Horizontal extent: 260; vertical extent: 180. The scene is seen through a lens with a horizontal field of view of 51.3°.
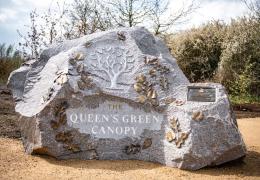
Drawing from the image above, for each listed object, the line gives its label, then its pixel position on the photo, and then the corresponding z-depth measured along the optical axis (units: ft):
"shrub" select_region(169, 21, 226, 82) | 31.64
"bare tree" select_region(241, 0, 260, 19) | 28.99
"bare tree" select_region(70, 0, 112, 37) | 29.26
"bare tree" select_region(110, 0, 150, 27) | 29.05
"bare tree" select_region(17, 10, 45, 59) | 28.54
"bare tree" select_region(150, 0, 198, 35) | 29.61
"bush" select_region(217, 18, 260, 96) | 28.00
